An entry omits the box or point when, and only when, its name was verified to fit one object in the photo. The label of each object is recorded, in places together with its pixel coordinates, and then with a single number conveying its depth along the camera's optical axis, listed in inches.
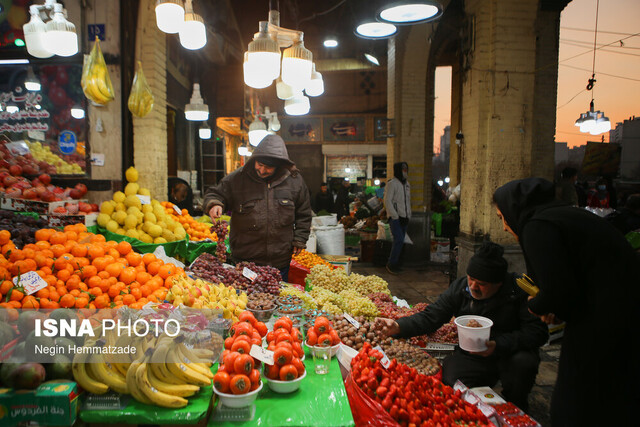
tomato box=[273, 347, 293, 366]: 76.9
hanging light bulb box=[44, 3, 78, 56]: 151.5
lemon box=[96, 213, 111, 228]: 169.8
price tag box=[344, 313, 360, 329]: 115.5
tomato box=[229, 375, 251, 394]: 68.6
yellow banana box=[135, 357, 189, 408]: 67.1
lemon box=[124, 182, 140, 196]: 193.8
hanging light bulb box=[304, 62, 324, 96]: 208.7
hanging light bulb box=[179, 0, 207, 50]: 148.4
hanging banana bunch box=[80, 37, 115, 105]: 185.9
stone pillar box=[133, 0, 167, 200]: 226.4
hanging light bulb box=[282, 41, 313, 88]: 148.9
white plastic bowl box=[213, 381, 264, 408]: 68.6
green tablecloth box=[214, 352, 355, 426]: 69.9
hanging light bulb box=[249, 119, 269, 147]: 370.1
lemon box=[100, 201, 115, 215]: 175.5
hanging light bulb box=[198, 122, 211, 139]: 479.2
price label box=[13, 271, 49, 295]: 91.0
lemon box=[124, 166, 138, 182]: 213.0
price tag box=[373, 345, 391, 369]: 95.1
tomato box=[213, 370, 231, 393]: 69.5
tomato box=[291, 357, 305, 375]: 77.8
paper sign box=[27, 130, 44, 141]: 224.8
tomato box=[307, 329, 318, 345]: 91.7
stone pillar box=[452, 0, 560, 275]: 201.2
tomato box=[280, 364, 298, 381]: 75.5
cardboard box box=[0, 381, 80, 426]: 63.2
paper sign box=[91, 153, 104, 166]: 220.0
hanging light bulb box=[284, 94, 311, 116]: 262.4
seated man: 110.5
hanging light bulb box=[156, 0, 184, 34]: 134.2
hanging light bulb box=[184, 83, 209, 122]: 340.9
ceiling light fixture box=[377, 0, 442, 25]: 163.9
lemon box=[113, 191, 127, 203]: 182.9
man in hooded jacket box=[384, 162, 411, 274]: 328.8
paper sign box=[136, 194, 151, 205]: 191.6
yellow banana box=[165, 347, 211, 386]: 70.7
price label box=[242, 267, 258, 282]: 135.5
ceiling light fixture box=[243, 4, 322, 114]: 137.1
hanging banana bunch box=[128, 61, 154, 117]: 203.8
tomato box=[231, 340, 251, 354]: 75.6
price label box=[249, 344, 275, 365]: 74.3
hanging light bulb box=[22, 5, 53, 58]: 157.5
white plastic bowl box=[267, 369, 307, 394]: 75.7
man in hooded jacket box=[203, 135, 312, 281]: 159.6
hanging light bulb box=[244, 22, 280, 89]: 136.6
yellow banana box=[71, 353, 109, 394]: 67.7
